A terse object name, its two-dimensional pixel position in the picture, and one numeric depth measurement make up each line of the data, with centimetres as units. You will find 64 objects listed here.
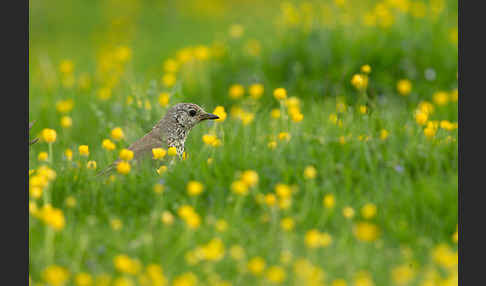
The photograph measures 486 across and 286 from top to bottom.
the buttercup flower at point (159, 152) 1069
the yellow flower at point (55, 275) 780
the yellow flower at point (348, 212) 943
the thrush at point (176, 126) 1302
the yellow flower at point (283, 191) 893
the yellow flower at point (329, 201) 925
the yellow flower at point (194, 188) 885
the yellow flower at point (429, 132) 1148
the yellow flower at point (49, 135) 1069
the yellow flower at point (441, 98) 1680
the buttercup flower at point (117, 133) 1187
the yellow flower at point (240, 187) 906
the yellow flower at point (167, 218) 888
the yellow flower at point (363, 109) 1276
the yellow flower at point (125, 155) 1022
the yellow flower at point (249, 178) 905
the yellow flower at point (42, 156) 1086
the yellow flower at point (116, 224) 945
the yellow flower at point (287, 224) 911
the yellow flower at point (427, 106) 1549
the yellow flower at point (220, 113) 1295
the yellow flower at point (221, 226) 917
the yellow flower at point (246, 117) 1309
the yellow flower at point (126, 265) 791
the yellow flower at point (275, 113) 1430
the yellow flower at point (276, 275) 796
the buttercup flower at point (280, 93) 1220
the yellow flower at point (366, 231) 931
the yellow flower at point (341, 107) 1341
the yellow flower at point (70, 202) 958
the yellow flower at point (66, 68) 2025
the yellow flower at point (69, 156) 1153
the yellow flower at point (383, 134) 1161
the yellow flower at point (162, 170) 1094
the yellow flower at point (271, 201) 903
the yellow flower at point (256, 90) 1477
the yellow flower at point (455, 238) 934
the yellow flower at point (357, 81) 1248
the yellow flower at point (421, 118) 1170
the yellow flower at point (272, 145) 1141
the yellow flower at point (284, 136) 1155
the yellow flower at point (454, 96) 1691
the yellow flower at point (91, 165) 1154
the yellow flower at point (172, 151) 1109
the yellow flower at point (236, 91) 1566
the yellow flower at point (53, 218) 802
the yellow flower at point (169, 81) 1836
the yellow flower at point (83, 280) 803
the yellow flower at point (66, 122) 1483
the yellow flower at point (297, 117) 1150
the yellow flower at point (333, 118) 1262
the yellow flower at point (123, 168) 1007
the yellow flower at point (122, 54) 2088
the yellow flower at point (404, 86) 1638
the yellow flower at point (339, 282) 811
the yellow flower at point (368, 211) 922
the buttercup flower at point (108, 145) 1158
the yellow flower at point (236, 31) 1981
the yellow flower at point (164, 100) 1496
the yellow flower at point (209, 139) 1118
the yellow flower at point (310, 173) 967
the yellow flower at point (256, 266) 817
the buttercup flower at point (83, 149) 1130
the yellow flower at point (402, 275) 823
